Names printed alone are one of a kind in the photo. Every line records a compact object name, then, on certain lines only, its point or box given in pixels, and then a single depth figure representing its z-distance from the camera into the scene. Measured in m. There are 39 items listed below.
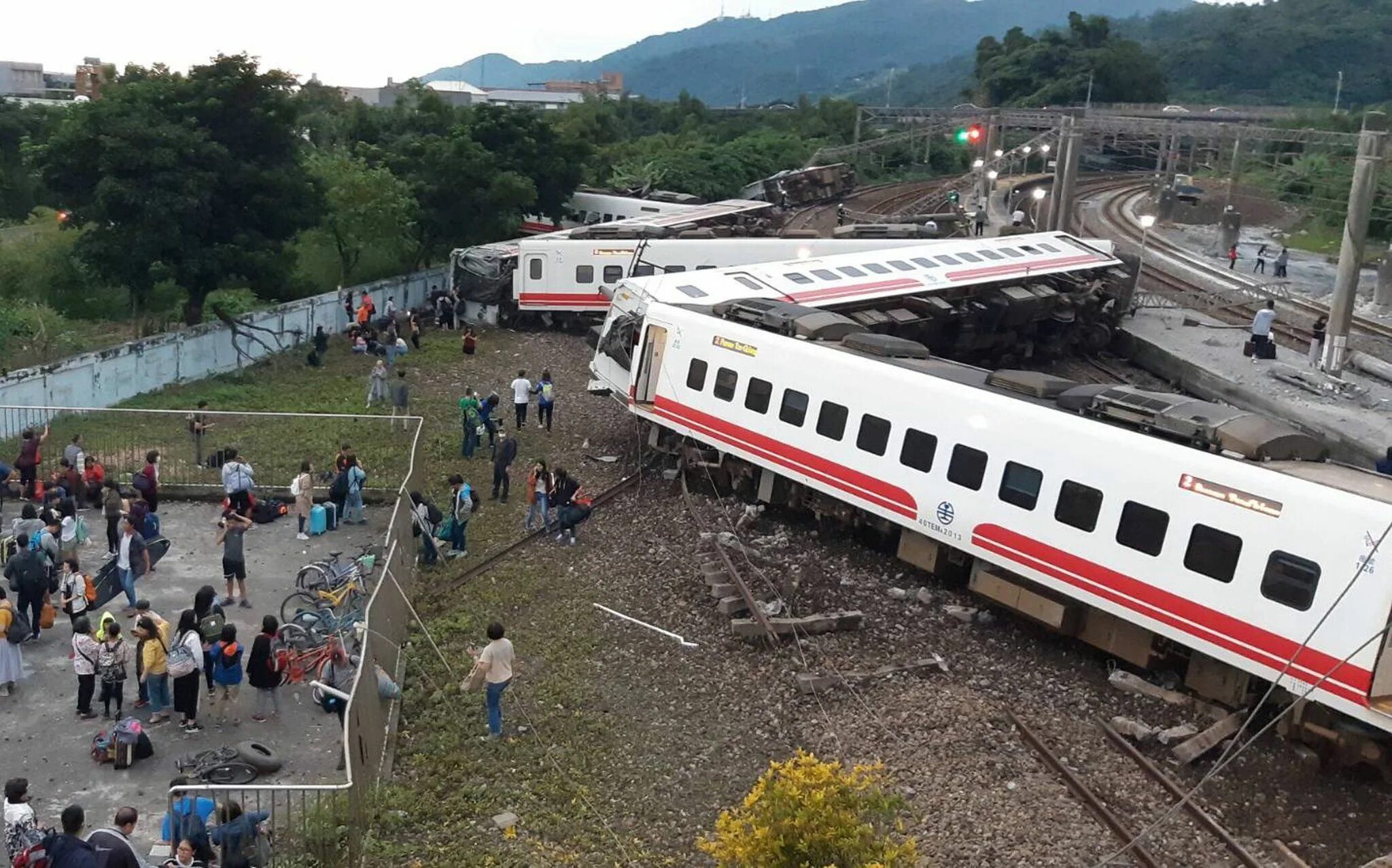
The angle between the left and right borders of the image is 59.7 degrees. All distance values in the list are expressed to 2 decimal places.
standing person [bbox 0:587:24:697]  11.73
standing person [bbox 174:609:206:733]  11.40
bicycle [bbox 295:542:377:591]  14.07
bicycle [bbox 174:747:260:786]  10.20
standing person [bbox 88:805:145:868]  8.09
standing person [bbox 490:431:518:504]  18.59
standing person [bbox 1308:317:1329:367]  25.39
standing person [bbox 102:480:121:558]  14.68
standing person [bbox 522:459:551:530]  17.53
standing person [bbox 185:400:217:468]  18.81
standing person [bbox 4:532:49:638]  12.79
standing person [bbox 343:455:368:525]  17.02
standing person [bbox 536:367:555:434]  22.39
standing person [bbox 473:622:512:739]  11.50
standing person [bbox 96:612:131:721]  11.30
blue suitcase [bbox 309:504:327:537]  16.48
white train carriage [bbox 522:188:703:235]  42.84
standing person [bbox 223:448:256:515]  16.30
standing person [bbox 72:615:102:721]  11.26
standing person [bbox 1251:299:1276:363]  26.19
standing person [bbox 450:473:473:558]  16.62
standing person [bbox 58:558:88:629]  12.83
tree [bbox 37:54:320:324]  26.05
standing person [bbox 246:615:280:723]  11.52
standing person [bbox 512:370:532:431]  22.06
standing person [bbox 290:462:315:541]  16.27
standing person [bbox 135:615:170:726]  11.34
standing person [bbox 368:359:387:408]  23.62
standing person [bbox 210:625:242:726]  11.60
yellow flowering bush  6.38
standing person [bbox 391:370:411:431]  22.97
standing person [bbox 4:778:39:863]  8.71
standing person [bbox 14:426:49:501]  16.62
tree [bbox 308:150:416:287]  34.09
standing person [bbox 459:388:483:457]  21.03
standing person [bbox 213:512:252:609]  13.91
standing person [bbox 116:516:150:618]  13.67
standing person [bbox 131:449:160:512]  16.25
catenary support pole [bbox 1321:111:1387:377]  22.72
